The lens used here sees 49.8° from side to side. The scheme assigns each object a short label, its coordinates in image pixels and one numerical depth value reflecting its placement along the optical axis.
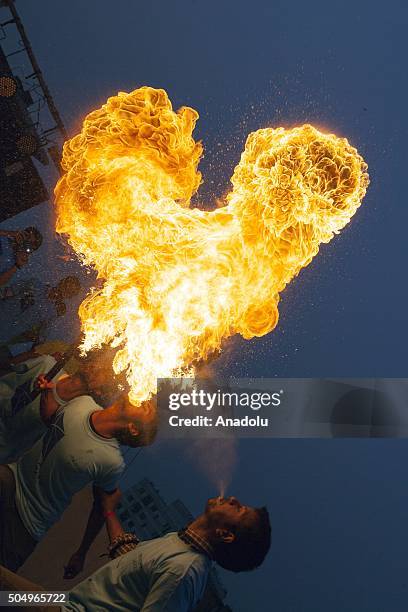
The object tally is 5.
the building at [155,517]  6.68
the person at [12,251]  6.52
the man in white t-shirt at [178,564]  3.72
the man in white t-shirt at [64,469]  5.00
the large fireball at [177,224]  5.54
